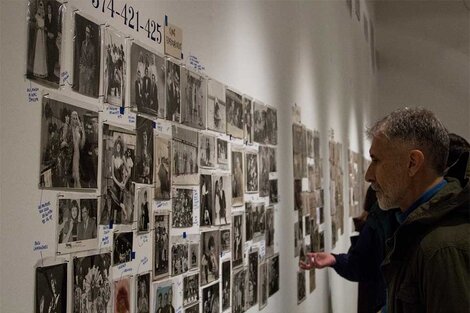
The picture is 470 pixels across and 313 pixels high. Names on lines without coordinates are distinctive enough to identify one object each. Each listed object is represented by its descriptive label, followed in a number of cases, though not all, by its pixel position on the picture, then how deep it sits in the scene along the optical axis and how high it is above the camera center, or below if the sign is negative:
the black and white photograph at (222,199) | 2.74 +0.00
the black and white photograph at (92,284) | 1.68 -0.27
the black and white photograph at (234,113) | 2.95 +0.47
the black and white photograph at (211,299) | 2.59 -0.49
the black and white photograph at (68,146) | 1.57 +0.16
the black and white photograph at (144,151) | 2.04 +0.18
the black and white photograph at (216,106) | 2.69 +0.47
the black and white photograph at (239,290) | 2.97 -0.51
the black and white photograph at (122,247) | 1.89 -0.17
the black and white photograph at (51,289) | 1.52 -0.25
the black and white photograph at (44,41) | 1.51 +0.46
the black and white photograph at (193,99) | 2.42 +0.46
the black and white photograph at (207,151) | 2.58 +0.23
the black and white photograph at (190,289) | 2.40 -0.41
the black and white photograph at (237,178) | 3.00 +0.11
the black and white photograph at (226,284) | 2.82 -0.45
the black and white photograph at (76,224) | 1.62 -0.07
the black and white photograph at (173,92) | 2.29 +0.46
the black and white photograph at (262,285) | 3.43 -0.56
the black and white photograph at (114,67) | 1.87 +0.47
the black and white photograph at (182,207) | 2.32 -0.04
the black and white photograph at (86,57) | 1.71 +0.46
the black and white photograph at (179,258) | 2.30 -0.26
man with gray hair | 1.77 -0.06
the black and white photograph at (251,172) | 3.22 +0.16
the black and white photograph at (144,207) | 2.04 -0.03
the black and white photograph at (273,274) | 3.67 -0.53
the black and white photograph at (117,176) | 1.84 +0.08
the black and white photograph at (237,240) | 2.98 -0.23
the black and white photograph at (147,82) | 2.05 +0.46
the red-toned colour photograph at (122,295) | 1.89 -0.34
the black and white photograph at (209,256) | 2.58 -0.28
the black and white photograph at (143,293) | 2.04 -0.36
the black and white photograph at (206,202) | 2.57 -0.02
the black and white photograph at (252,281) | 3.21 -0.50
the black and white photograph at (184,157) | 2.33 +0.19
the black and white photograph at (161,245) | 2.16 -0.19
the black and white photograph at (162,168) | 2.17 +0.13
